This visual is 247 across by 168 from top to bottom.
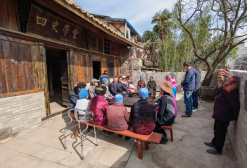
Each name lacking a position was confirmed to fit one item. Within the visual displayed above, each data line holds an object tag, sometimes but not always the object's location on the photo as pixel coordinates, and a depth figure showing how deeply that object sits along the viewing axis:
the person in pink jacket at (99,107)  2.59
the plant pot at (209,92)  5.61
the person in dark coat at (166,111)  2.51
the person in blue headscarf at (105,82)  3.91
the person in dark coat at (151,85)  5.88
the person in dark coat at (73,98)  3.29
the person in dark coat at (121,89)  5.05
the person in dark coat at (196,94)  4.16
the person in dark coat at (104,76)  4.93
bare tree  5.72
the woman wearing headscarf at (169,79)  4.19
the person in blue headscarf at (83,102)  2.82
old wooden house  2.81
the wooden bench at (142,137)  2.04
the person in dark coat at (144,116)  2.20
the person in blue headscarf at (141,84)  5.93
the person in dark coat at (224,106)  1.99
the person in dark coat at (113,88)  4.80
